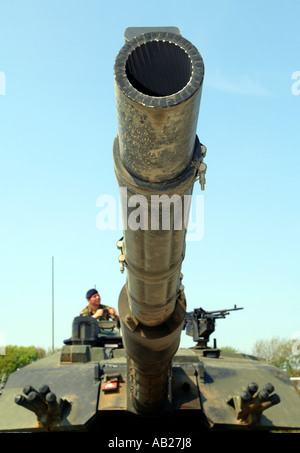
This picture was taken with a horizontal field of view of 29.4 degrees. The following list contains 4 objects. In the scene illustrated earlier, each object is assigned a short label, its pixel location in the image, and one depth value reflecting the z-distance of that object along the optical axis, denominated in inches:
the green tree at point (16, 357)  1724.4
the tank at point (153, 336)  138.9
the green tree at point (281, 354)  1475.1
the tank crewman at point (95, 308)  496.1
